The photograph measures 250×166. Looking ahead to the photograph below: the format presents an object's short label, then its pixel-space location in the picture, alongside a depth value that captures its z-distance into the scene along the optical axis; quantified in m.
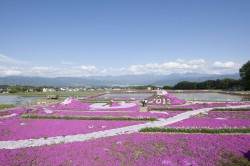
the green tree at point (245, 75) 91.89
